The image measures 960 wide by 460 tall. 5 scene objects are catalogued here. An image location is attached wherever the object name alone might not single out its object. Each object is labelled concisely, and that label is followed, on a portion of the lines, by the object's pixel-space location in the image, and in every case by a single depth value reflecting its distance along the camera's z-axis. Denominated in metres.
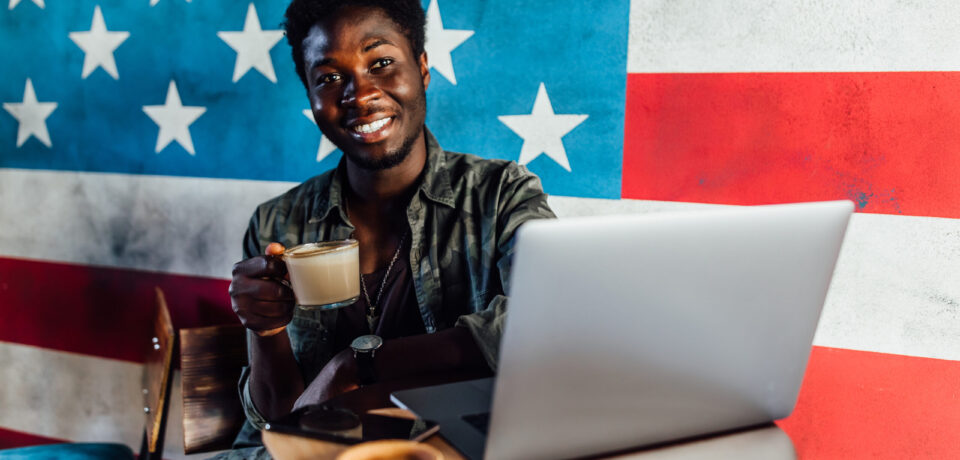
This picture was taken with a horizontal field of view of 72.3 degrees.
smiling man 1.45
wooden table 0.72
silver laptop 0.59
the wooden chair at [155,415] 1.60
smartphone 0.75
